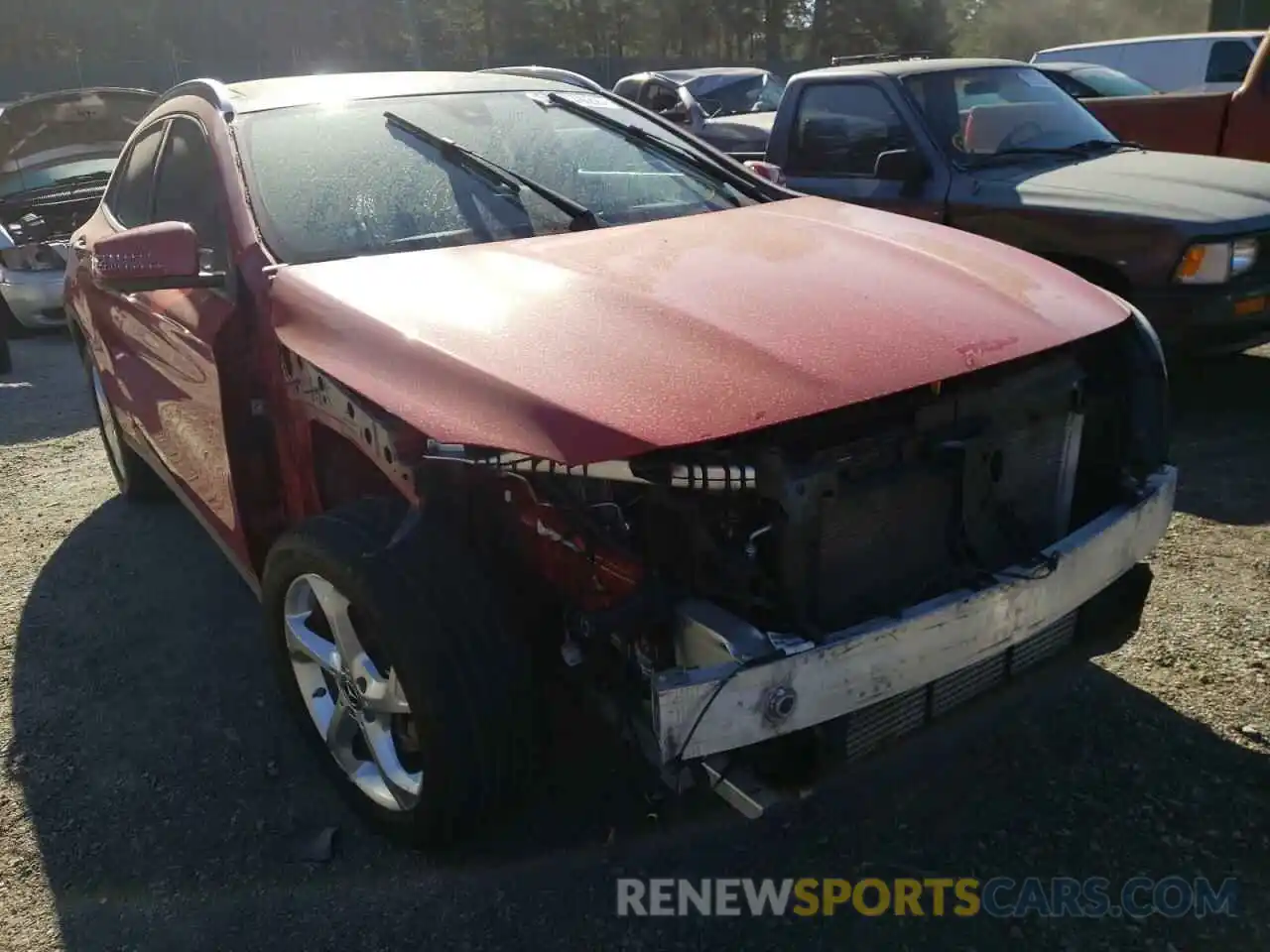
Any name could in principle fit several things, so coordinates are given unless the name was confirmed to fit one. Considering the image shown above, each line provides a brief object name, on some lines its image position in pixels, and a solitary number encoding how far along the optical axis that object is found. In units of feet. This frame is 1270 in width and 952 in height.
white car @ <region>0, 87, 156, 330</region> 27.17
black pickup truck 16.08
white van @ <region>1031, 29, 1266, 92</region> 34.27
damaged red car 6.73
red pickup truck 23.67
